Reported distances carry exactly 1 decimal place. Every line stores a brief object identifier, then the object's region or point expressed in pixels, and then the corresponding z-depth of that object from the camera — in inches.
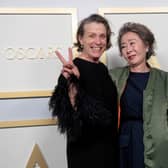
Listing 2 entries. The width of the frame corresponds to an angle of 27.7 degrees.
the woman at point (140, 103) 55.7
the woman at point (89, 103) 49.8
